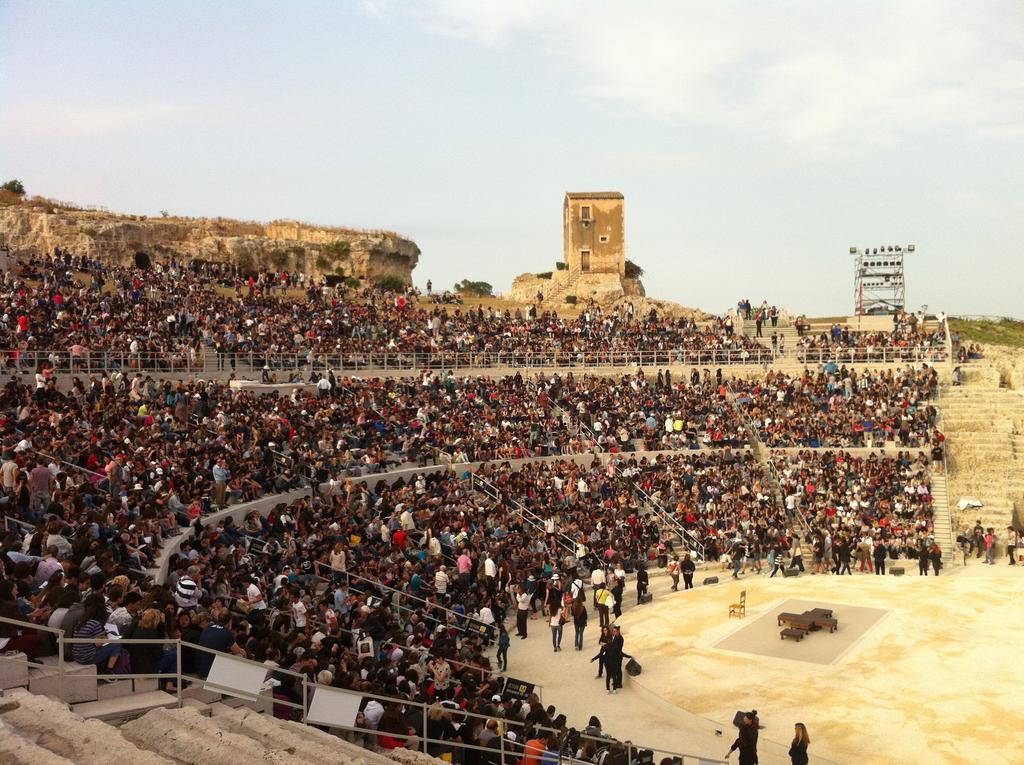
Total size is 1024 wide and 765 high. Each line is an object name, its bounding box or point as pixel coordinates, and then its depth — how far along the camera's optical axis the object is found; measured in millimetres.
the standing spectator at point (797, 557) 29306
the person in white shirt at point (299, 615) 16312
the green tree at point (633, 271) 70738
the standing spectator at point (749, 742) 14430
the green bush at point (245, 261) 60938
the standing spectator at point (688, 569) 26969
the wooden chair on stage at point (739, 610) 23859
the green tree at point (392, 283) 64312
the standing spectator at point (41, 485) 16469
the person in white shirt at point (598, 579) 24781
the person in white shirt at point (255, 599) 15720
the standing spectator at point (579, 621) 21531
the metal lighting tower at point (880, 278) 57375
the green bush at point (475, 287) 84719
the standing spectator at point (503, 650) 20625
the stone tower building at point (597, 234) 68250
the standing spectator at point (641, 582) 25802
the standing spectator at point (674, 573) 27047
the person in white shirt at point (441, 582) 22133
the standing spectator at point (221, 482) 22188
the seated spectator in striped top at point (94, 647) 9750
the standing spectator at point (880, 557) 28594
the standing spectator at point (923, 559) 28453
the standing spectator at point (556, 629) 21984
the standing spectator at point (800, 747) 14258
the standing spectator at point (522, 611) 23188
